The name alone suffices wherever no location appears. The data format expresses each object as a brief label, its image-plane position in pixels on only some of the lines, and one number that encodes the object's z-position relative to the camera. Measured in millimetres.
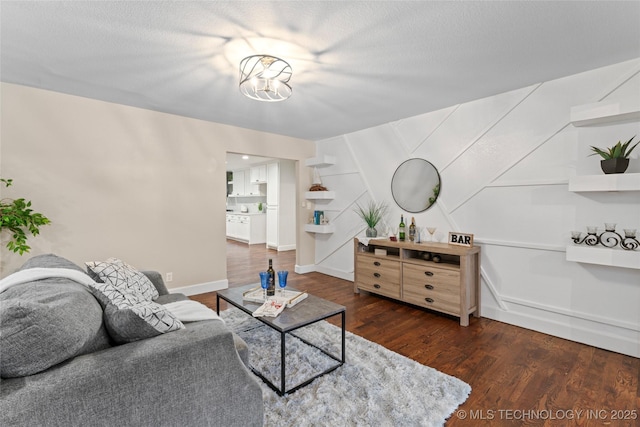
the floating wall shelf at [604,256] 2236
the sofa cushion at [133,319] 1271
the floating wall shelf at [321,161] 4895
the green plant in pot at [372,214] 4219
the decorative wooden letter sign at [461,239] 3227
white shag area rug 1692
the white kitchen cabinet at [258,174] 8670
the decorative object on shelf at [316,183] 5193
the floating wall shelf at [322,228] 5000
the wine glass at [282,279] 2430
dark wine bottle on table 2426
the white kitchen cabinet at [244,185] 9336
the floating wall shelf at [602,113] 2271
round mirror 3730
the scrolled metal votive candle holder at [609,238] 2365
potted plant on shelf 2324
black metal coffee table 1891
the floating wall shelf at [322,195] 5047
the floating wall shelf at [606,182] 2232
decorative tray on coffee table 2275
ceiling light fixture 2297
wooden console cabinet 3061
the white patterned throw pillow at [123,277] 2014
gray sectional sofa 956
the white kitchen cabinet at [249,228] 8742
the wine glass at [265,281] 2412
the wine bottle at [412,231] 3777
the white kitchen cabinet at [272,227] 8055
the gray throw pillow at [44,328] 955
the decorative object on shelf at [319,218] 5201
